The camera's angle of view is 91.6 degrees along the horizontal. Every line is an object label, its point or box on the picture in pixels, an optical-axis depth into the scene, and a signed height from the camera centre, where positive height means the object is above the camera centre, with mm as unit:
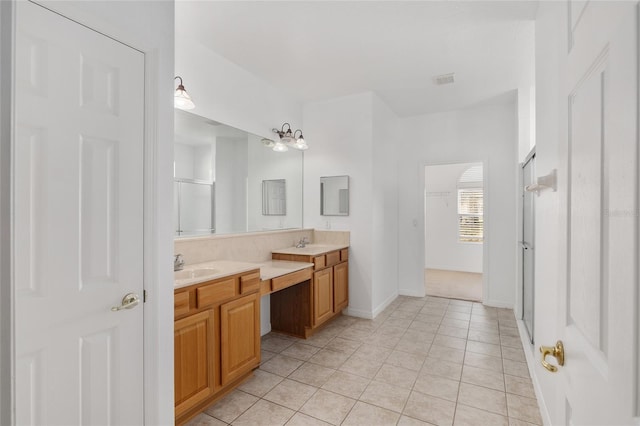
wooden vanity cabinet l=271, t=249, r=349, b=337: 3271 -835
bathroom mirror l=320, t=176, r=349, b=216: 3996 +206
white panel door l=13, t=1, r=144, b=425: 1102 -43
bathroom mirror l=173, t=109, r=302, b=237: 2598 +319
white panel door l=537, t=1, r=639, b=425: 476 -12
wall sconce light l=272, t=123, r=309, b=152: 3706 +867
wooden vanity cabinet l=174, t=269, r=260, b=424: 1864 -861
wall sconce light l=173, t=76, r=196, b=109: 2291 +836
